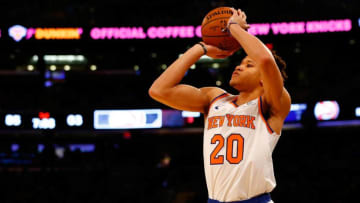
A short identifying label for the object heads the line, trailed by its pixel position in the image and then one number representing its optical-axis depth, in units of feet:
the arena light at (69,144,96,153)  65.36
